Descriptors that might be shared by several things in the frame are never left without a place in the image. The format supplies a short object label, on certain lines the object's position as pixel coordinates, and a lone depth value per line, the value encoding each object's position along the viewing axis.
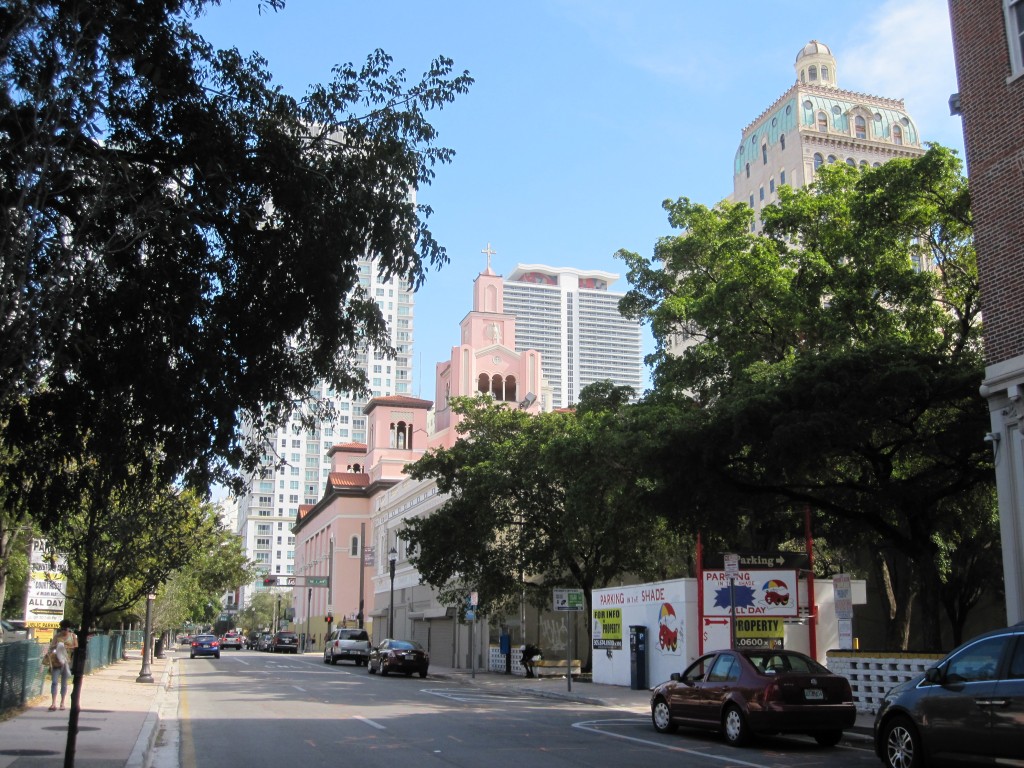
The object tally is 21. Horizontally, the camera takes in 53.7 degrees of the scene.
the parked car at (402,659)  39.09
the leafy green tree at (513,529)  36.88
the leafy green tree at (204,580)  45.84
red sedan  14.59
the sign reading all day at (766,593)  23.91
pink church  60.78
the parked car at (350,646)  50.00
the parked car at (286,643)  74.56
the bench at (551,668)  38.34
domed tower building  97.81
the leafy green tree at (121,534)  10.66
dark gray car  9.88
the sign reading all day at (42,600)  27.84
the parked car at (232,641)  79.56
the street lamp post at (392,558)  49.15
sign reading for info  30.18
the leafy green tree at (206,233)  8.77
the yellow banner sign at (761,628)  24.41
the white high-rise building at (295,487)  176.75
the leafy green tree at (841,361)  19.91
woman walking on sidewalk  19.57
